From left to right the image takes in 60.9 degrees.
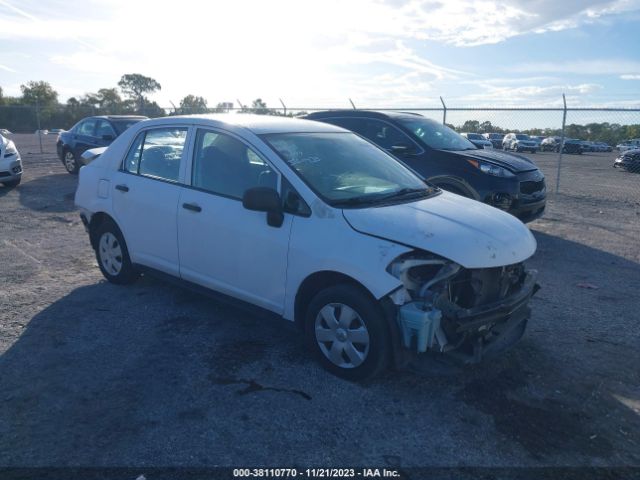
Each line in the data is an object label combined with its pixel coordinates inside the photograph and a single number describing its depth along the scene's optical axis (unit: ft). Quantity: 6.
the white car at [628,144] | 127.35
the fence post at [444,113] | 47.44
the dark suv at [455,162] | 25.36
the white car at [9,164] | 39.65
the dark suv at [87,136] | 46.80
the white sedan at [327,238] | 11.55
